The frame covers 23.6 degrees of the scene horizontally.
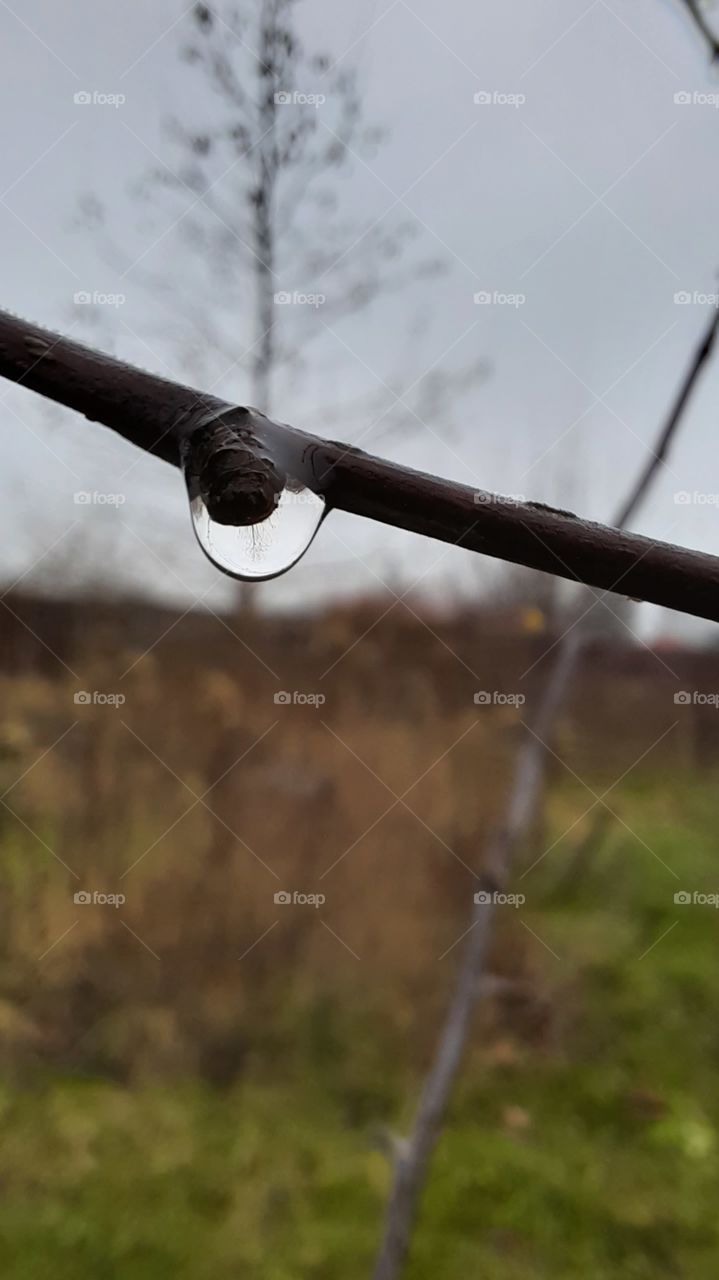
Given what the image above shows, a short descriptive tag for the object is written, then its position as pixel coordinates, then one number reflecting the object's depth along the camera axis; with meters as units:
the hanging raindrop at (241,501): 0.07
